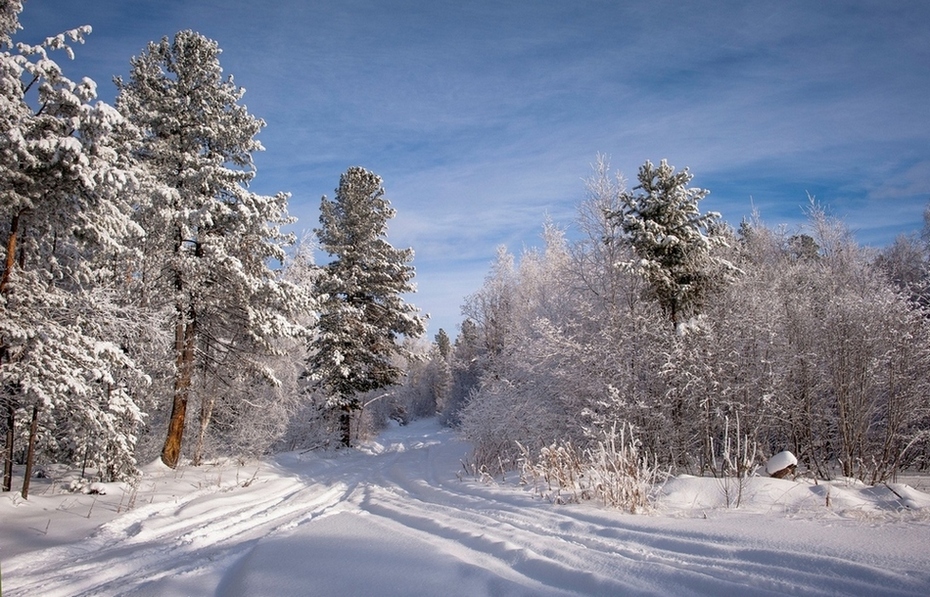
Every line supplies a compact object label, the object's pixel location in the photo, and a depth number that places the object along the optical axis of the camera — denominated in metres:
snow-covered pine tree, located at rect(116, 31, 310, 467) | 12.55
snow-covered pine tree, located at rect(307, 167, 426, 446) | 20.64
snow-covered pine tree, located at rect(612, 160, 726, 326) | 13.68
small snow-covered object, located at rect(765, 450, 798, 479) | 9.52
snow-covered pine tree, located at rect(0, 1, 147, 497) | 7.69
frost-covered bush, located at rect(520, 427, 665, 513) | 5.86
